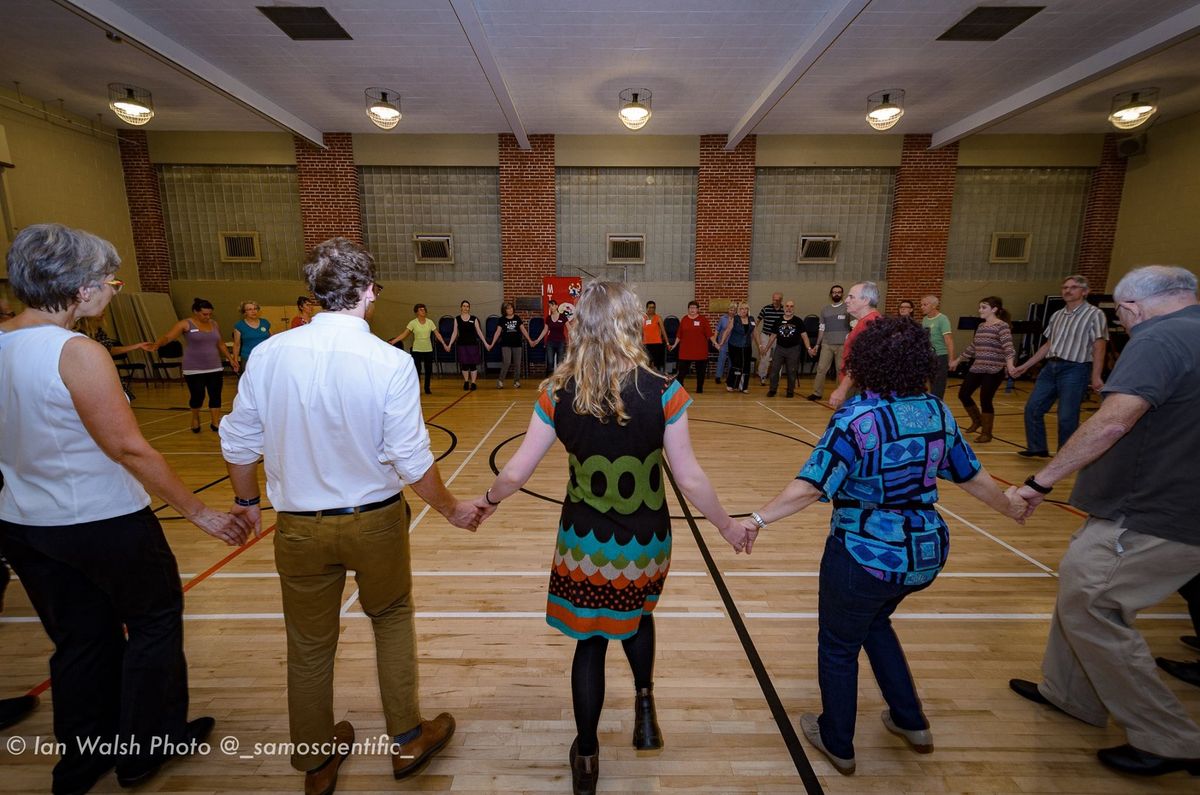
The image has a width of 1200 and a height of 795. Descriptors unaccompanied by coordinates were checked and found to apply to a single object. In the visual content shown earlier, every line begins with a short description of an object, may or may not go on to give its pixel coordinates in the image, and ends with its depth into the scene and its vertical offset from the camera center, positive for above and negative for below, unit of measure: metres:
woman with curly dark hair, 1.63 -0.60
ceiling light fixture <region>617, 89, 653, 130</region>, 7.89 +2.64
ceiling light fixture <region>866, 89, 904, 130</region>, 7.90 +2.64
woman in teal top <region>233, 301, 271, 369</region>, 6.57 -0.56
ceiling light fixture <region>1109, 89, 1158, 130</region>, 7.87 +2.66
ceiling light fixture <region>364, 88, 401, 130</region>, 7.91 +2.61
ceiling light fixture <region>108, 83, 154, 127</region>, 7.67 +2.68
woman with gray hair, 1.55 -0.70
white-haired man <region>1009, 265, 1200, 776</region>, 1.81 -0.76
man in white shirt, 1.54 -0.50
